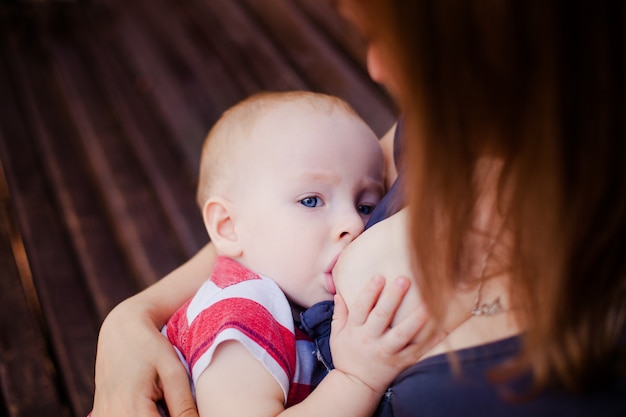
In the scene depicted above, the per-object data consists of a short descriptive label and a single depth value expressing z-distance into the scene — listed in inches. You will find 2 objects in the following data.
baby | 34.6
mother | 24.9
